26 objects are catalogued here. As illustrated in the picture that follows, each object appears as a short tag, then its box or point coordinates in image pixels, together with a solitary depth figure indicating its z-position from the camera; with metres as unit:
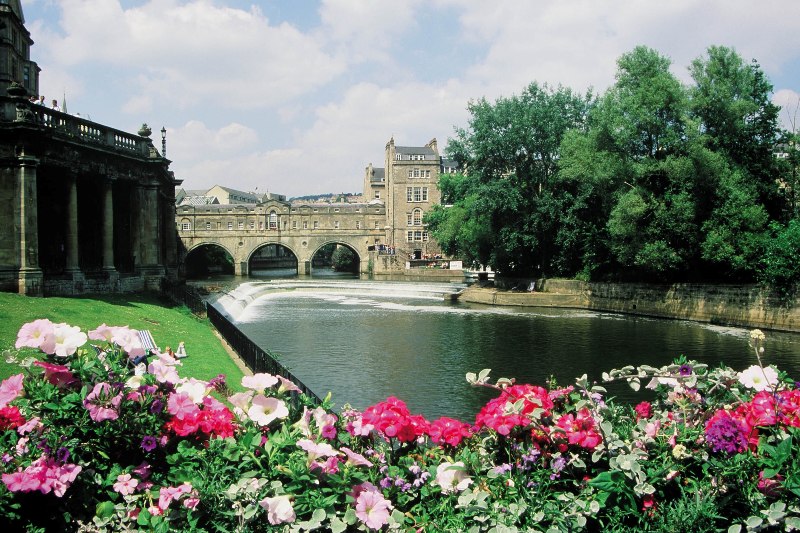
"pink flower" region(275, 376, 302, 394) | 4.75
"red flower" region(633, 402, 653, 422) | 5.09
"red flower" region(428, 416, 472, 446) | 4.72
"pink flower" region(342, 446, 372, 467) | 4.20
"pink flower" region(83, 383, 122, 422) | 4.06
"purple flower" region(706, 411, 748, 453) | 4.24
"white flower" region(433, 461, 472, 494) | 4.31
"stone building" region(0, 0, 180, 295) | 20.94
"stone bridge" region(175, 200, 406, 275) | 83.81
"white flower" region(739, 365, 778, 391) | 4.83
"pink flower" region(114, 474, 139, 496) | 4.10
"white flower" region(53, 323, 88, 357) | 4.31
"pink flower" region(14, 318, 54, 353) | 4.29
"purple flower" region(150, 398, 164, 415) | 4.34
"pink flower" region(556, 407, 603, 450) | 4.40
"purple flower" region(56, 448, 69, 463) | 3.98
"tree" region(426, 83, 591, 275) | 43.62
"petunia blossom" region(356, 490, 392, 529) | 3.87
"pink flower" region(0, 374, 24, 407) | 4.21
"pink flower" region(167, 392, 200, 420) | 4.38
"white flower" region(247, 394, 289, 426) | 4.41
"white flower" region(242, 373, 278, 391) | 4.57
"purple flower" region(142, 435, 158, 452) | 4.20
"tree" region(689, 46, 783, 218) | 32.09
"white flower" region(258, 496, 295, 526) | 3.82
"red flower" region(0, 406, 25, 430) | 4.26
